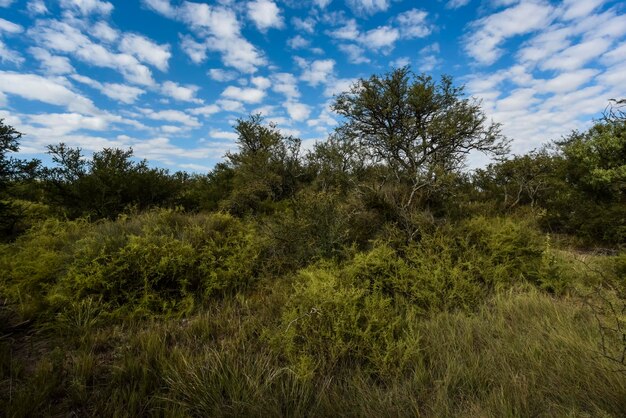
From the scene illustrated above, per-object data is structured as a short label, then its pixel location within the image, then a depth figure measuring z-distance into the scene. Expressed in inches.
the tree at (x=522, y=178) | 524.4
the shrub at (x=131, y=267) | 161.3
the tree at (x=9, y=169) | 226.1
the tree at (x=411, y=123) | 474.0
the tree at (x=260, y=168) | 514.6
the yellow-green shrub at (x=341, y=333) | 112.0
